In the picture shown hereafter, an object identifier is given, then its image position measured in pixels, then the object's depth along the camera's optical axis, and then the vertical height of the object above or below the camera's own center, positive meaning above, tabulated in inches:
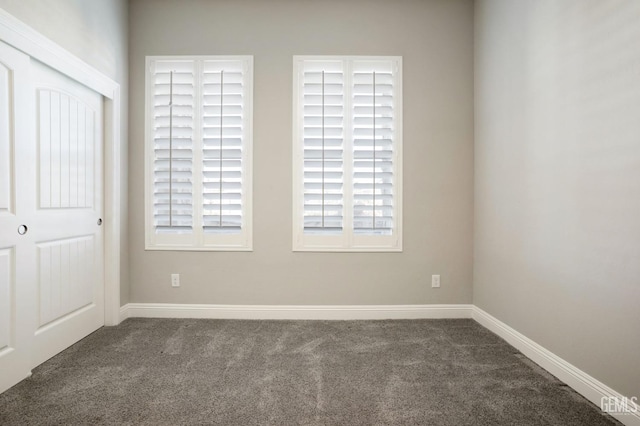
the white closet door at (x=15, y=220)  83.3 -3.0
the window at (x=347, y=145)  133.7 +24.9
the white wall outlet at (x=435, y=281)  136.6 -28.0
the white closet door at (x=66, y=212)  96.7 -1.1
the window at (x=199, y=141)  133.8 +26.1
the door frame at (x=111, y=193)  125.2 +5.7
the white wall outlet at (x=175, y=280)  136.3 -27.9
